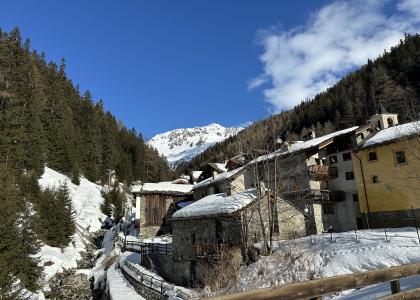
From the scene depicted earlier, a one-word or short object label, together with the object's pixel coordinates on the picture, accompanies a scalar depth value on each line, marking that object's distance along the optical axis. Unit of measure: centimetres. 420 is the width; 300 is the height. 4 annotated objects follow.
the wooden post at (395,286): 659
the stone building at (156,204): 5381
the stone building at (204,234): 2827
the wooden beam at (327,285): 450
